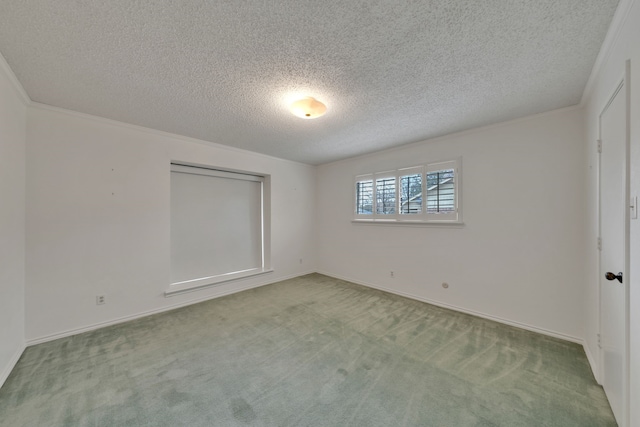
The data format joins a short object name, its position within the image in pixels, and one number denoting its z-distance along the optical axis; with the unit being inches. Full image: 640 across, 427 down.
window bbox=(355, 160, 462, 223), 130.1
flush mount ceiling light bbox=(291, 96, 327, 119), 85.7
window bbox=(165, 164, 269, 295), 142.2
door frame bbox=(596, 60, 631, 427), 48.1
